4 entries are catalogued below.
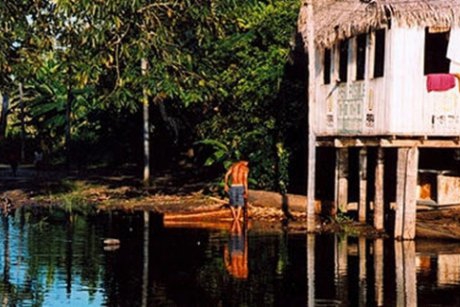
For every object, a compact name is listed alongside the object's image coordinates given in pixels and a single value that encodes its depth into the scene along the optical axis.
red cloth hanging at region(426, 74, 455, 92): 22.55
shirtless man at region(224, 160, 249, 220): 25.78
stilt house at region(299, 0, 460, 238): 22.58
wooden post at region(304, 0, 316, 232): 23.75
